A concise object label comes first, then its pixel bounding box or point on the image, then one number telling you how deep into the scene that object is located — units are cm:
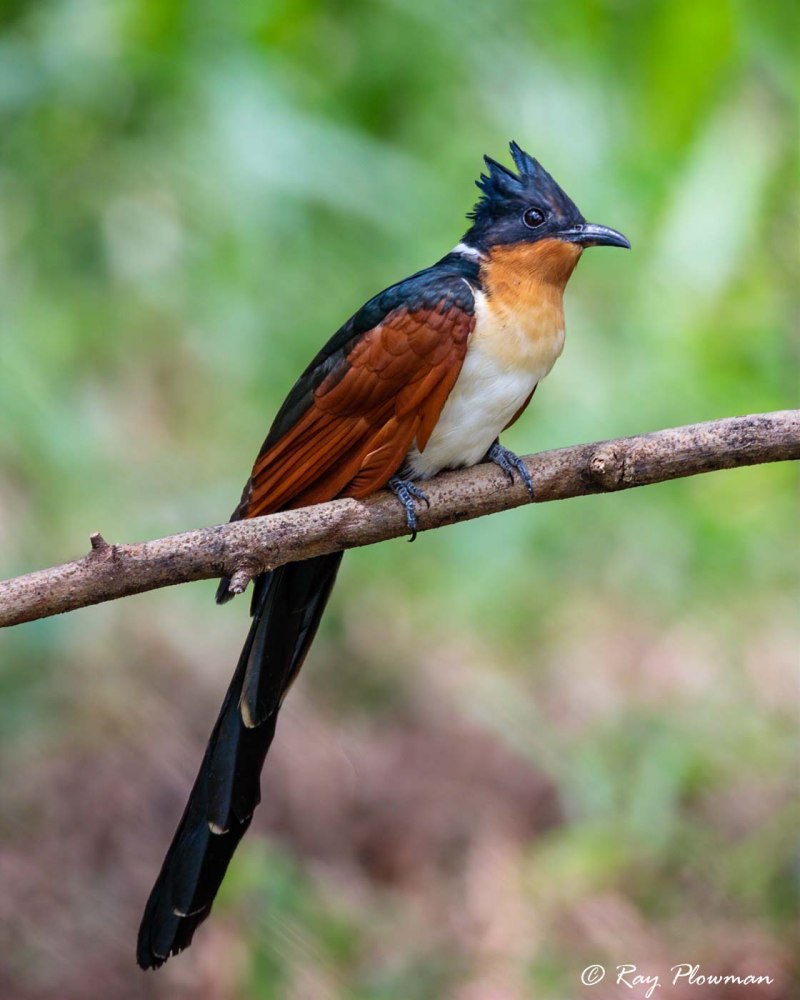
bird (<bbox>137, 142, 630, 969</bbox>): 504
